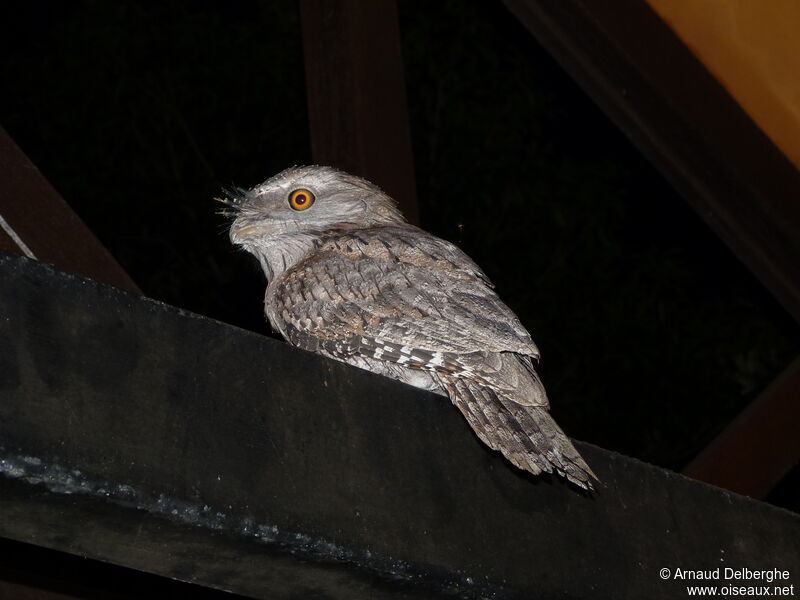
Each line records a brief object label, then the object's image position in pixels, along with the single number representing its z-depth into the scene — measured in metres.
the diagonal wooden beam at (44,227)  2.64
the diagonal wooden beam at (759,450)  3.88
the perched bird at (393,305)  2.50
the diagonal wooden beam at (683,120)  3.59
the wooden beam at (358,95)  3.34
